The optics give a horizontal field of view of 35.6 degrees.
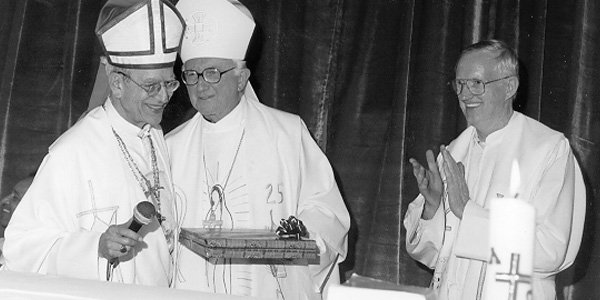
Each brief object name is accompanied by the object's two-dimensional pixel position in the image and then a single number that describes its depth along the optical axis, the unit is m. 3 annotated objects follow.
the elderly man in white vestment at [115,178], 2.99
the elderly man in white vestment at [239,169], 3.80
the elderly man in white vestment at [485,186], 3.52
